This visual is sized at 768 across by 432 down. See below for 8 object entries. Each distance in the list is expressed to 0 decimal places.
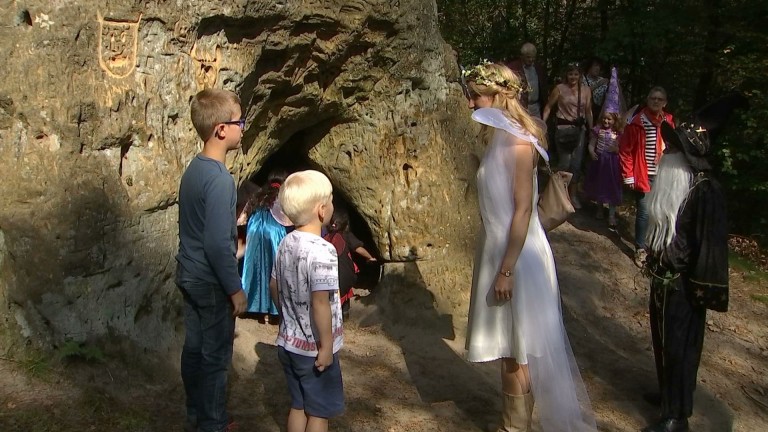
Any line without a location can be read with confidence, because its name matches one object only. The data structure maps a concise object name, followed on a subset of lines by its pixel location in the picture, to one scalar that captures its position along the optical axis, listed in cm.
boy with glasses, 321
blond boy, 304
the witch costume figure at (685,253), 412
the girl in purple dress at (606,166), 837
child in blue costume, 566
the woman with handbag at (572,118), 876
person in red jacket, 736
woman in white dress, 363
